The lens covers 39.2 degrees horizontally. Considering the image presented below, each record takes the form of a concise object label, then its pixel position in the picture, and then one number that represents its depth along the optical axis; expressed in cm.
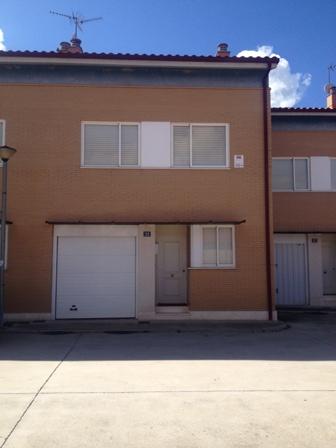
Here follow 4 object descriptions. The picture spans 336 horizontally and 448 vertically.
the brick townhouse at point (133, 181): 1272
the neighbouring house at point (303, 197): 1631
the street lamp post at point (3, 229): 1100
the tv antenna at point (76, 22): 1638
